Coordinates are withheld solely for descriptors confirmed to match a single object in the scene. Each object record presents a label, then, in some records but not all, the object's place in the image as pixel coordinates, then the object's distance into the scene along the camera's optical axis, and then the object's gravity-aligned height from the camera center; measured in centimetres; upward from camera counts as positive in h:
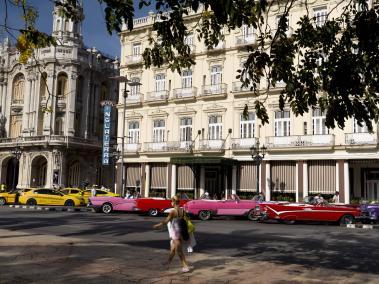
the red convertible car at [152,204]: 2589 -94
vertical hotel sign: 4062 +456
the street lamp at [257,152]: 2902 +248
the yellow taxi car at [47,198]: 3397 -89
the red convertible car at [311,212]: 2247 -110
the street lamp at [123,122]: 3378 +527
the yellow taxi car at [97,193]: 3389 -47
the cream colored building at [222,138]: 3020 +361
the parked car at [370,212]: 2386 -110
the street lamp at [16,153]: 4297 +305
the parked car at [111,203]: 2791 -99
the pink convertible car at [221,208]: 2450 -104
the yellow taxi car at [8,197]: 3600 -93
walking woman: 987 -93
